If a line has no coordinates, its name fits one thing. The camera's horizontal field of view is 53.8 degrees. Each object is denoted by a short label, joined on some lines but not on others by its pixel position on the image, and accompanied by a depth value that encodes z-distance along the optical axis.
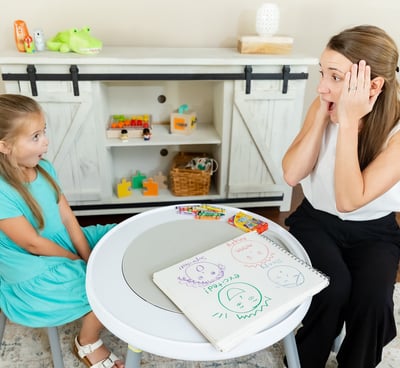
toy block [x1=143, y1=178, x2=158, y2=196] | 2.17
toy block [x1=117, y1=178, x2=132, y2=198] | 2.13
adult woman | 1.05
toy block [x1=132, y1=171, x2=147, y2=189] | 2.25
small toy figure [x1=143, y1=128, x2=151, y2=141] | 2.02
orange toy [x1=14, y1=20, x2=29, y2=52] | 1.79
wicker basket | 2.11
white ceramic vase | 1.91
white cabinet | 1.80
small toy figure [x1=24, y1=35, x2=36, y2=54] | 1.80
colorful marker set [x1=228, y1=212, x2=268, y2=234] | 1.13
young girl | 1.08
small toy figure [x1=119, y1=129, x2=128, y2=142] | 2.01
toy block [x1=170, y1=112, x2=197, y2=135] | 2.09
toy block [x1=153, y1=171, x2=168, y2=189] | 2.24
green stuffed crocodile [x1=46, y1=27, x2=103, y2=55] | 1.80
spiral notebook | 0.78
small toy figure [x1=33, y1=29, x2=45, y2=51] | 1.83
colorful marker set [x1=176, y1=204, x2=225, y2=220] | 1.20
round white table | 0.77
